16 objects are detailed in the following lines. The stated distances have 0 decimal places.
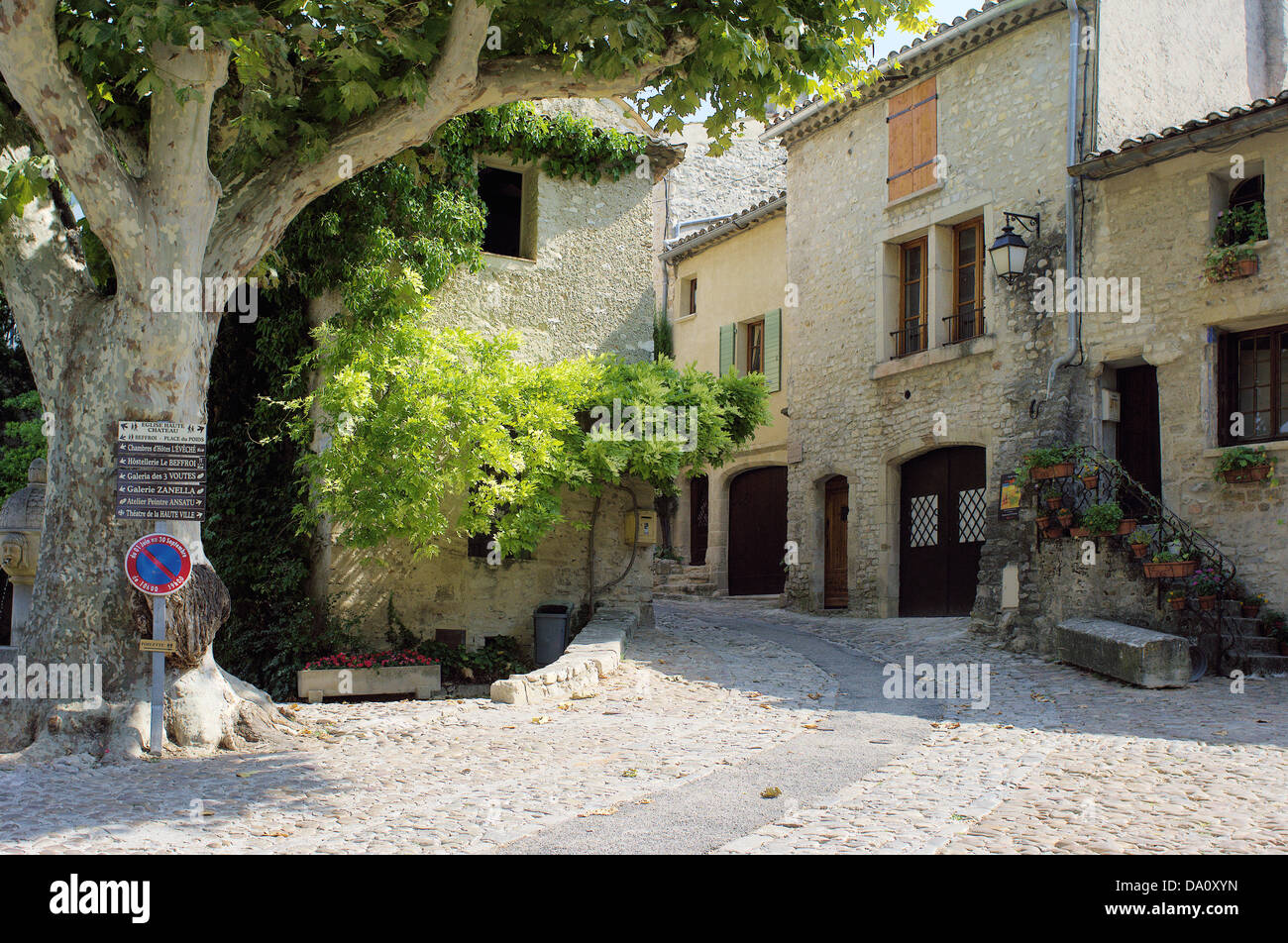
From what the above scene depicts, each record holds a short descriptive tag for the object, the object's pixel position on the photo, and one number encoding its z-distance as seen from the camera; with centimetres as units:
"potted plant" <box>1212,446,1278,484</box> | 1113
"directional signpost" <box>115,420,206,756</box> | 670
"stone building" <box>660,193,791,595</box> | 1961
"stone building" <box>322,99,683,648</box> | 1179
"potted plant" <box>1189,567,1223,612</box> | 1060
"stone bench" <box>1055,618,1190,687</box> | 967
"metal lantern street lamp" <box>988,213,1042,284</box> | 1327
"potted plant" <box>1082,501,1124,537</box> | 1118
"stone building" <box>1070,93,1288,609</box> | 1128
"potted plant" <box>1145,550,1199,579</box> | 1051
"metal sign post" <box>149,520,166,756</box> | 673
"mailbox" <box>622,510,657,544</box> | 1268
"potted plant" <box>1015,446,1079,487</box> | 1198
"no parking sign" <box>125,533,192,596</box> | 666
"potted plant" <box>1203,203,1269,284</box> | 1140
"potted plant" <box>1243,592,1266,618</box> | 1099
